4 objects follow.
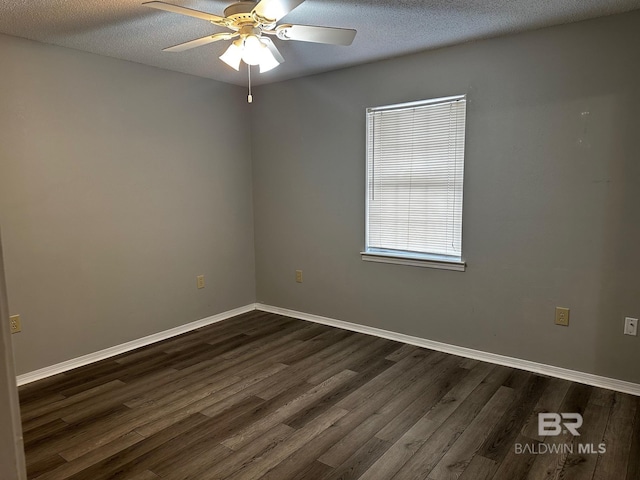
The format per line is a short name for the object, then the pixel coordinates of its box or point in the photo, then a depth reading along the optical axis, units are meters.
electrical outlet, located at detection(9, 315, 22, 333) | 2.97
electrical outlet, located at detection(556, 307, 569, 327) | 2.97
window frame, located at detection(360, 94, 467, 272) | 3.37
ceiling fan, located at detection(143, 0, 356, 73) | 2.01
